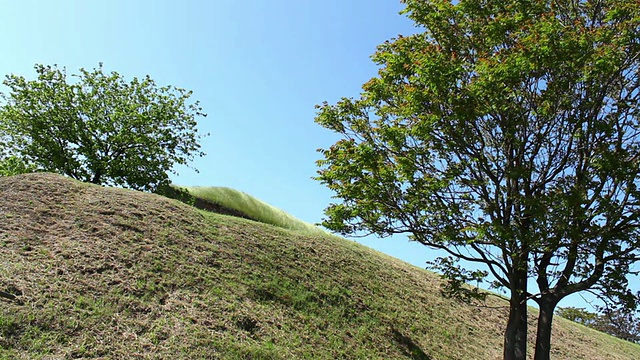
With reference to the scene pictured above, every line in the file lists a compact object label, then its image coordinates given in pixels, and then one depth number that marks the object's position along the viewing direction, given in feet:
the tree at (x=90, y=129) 78.33
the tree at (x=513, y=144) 31.48
